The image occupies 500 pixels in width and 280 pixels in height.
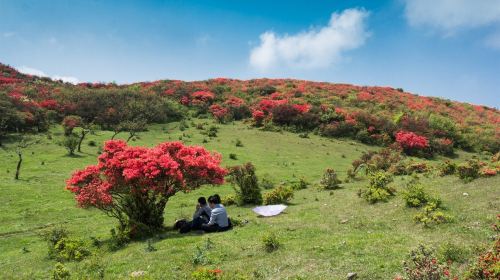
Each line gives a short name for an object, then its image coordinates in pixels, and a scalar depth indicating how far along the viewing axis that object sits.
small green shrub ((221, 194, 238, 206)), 28.27
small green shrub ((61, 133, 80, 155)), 43.50
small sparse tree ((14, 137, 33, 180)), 34.88
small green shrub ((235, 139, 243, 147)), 51.32
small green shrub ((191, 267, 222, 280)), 12.29
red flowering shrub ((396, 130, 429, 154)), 56.12
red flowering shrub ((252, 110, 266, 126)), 64.69
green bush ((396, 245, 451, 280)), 8.67
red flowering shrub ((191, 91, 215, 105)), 76.25
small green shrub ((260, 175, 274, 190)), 34.06
